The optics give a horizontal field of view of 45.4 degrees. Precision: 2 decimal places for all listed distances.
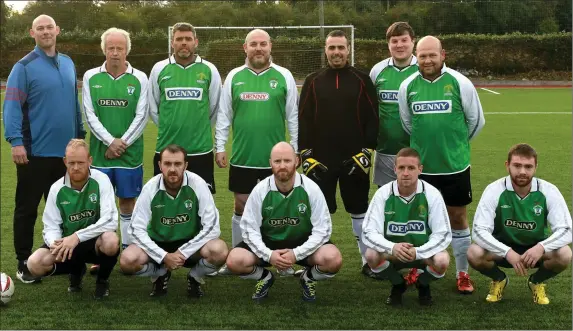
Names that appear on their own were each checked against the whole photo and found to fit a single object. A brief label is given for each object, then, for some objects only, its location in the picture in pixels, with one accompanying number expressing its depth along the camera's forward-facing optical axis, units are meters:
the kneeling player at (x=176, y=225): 4.14
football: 4.00
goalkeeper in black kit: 4.56
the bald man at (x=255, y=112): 4.65
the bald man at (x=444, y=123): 4.34
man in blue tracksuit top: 4.54
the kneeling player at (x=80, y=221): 4.11
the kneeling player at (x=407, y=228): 3.99
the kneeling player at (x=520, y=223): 3.99
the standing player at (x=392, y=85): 4.70
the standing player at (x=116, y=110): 4.68
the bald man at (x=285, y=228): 4.06
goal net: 16.58
